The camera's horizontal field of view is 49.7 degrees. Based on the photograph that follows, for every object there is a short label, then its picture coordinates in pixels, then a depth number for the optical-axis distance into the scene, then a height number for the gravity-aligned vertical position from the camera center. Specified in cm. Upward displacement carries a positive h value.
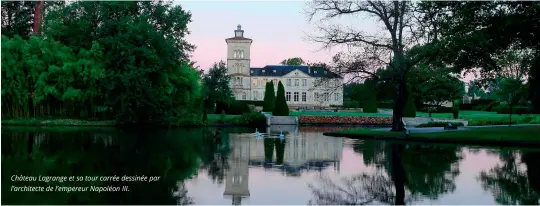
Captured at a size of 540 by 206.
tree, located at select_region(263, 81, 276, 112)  5897 +66
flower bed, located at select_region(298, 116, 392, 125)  4647 -124
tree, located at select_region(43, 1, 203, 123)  3578 +341
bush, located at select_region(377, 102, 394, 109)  7457 -7
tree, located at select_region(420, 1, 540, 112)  2078 +273
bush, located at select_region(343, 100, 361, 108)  7388 +6
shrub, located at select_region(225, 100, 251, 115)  5254 -32
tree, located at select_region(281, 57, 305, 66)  10917 +821
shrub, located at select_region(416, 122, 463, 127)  3187 -108
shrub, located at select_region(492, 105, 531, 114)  5763 -48
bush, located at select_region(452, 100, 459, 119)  4250 -48
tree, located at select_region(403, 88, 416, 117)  4597 -52
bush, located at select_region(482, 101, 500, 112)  6862 -18
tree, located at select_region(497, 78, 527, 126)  5275 +154
